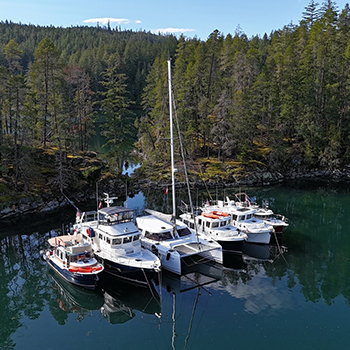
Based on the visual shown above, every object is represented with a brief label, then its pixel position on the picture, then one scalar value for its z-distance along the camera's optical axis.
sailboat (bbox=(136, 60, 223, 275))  25.77
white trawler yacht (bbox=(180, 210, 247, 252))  29.28
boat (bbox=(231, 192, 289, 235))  32.62
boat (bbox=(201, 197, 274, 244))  31.16
